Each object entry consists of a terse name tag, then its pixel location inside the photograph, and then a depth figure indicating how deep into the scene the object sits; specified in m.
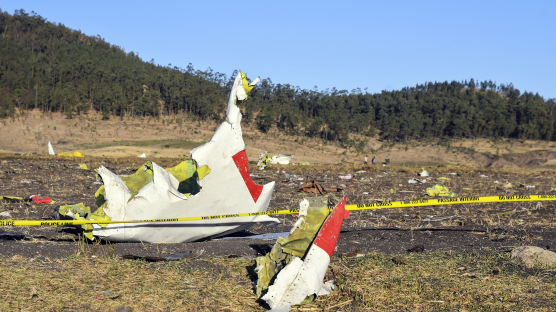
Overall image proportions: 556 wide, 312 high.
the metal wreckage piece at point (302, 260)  3.54
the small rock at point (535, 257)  4.64
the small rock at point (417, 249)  5.51
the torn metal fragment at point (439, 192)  11.64
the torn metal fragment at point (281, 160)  21.15
